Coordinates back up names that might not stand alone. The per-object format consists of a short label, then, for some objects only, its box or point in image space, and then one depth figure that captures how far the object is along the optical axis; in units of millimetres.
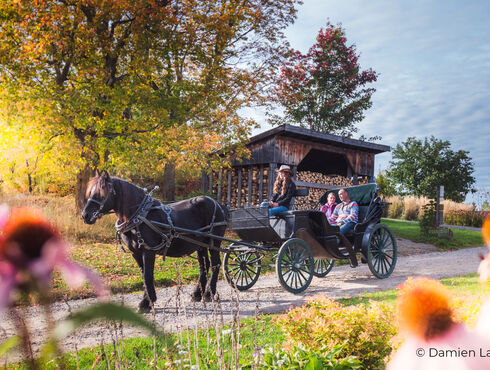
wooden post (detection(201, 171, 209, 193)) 19542
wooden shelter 14992
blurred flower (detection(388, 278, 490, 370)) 590
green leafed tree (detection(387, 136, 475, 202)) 32375
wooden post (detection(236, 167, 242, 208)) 17812
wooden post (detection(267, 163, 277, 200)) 14828
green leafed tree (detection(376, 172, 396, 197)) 30562
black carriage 6918
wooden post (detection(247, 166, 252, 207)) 17041
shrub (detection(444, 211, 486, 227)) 20781
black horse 5246
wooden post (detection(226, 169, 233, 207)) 18847
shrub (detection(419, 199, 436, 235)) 16328
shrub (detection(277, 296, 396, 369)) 3209
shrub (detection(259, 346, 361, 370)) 2773
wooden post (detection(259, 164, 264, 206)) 15802
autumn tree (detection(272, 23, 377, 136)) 24438
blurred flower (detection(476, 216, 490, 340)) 620
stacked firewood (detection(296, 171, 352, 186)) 16344
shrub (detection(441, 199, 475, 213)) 21375
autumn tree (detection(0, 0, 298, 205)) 11148
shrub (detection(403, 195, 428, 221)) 26484
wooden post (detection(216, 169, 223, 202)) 18828
